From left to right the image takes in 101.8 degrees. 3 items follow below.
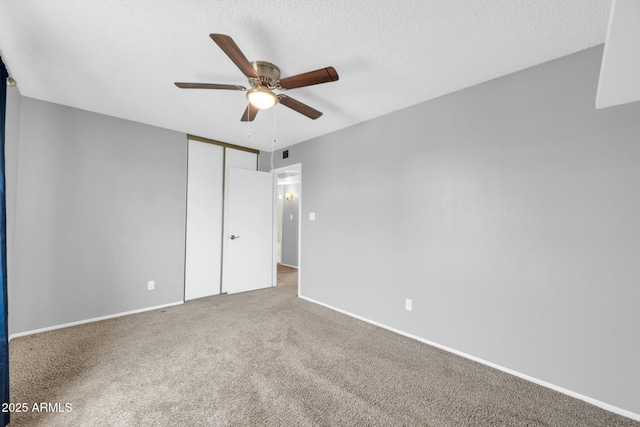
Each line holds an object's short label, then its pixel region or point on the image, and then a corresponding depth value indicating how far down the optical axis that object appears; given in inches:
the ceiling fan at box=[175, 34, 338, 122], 67.7
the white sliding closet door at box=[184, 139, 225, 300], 155.2
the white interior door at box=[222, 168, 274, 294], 168.4
